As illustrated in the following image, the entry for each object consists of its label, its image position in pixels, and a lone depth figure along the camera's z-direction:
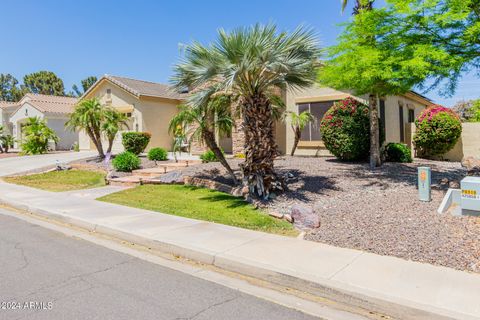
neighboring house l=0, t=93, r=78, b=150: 28.27
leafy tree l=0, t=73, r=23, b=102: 66.09
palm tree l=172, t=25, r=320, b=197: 7.94
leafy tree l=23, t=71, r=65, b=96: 59.34
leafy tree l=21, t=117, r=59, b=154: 23.11
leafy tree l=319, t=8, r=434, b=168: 8.02
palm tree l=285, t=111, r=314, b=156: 15.03
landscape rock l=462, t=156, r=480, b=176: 10.77
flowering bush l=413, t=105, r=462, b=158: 14.28
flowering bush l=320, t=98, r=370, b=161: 12.93
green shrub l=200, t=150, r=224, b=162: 14.38
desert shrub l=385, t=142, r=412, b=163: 13.48
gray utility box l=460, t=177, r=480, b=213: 6.52
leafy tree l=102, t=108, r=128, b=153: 16.59
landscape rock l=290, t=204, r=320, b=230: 6.89
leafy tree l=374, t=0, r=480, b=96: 7.60
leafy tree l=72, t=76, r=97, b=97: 63.53
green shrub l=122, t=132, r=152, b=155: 17.31
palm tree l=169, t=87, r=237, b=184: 9.81
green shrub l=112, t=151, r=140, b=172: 14.19
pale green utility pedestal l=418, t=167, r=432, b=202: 7.63
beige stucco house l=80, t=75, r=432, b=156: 16.11
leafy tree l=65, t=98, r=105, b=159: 16.59
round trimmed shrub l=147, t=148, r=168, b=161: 15.72
